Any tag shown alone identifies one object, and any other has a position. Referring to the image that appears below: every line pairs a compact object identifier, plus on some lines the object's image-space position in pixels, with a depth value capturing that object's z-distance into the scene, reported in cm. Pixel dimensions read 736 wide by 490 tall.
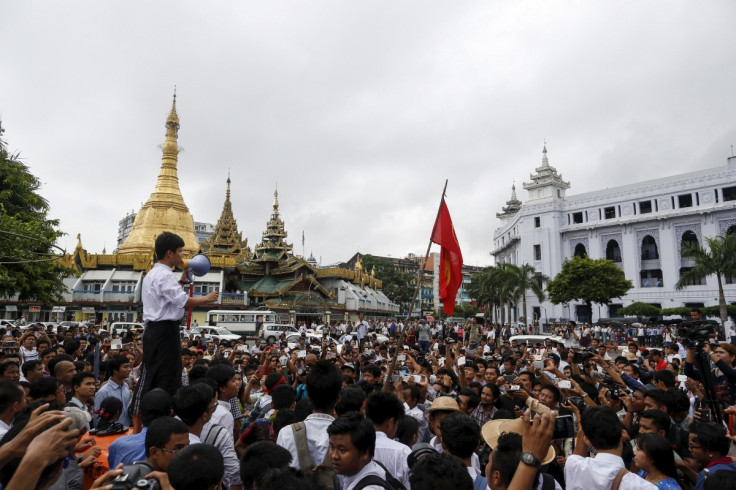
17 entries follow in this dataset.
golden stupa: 4375
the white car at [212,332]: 2314
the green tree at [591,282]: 3966
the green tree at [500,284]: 4125
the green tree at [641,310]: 4025
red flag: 721
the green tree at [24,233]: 1599
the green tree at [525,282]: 4132
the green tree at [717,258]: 2914
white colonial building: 4209
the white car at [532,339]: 2136
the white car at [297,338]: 2025
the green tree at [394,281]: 6575
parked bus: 3048
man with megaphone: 420
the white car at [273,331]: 2597
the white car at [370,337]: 1912
